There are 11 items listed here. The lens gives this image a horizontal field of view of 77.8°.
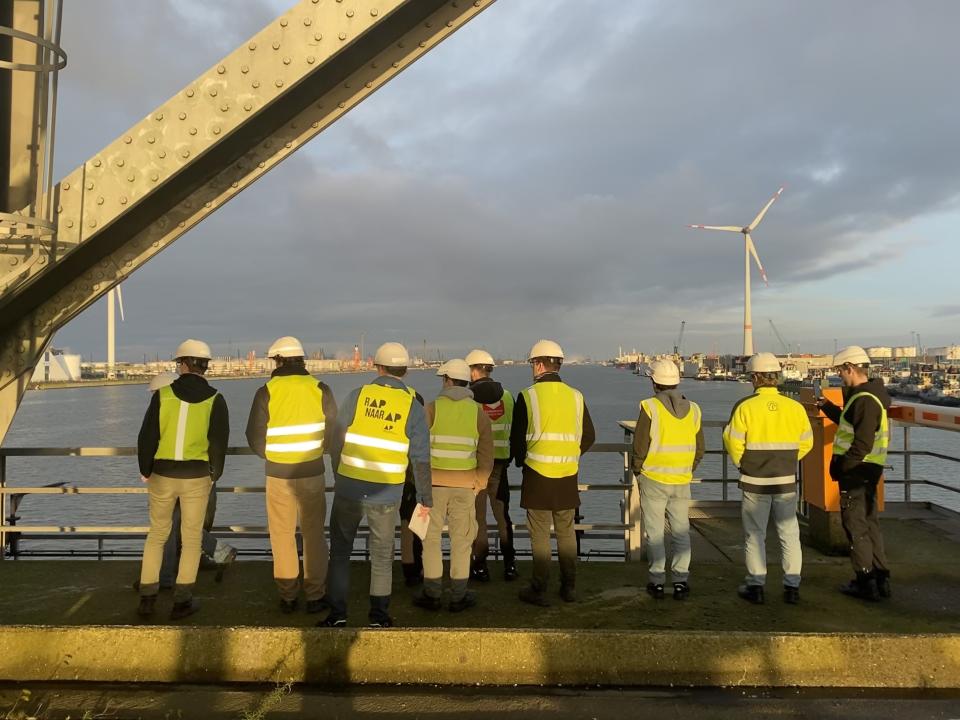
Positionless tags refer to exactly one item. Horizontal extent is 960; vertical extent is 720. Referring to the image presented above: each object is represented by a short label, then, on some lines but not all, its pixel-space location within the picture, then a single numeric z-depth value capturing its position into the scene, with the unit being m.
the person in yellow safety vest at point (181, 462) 4.43
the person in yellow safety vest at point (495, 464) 5.50
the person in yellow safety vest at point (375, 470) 4.30
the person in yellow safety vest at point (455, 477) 4.62
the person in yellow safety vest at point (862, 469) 4.79
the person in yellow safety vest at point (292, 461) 4.52
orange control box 6.02
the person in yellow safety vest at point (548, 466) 4.79
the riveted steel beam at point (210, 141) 4.27
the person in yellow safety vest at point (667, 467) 4.86
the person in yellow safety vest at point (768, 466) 4.77
